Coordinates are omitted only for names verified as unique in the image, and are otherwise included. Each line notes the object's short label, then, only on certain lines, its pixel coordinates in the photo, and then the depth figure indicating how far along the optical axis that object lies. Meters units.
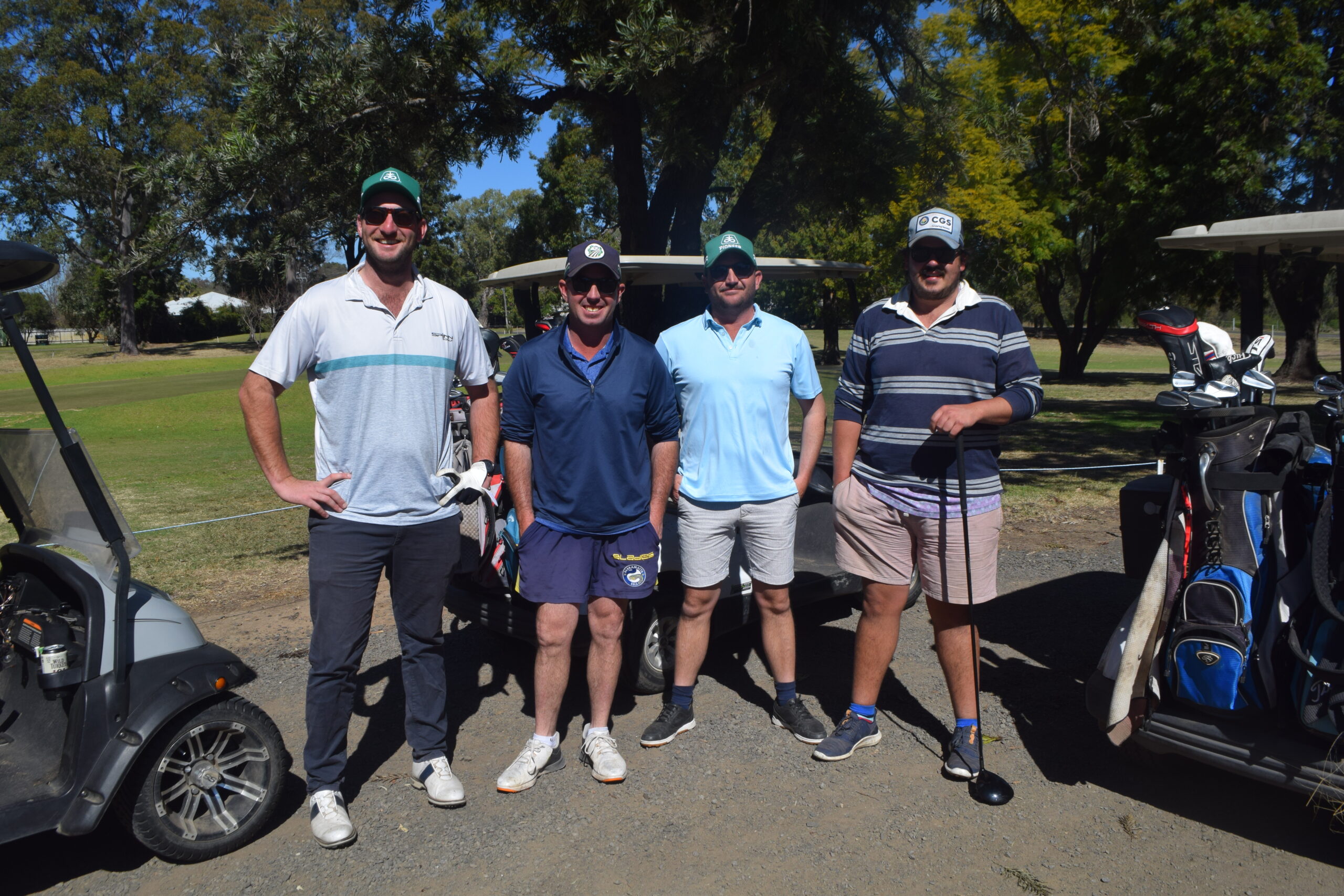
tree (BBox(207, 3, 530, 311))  7.51
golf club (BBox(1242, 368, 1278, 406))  3.56
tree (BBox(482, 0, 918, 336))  7.50
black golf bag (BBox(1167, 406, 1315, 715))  3.16
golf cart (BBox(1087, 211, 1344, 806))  3.03
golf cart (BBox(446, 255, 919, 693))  4.30
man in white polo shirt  3.20
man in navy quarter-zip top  3.56
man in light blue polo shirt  3.81
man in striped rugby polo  3.50
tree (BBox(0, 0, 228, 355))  40.72
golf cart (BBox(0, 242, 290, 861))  2.87
